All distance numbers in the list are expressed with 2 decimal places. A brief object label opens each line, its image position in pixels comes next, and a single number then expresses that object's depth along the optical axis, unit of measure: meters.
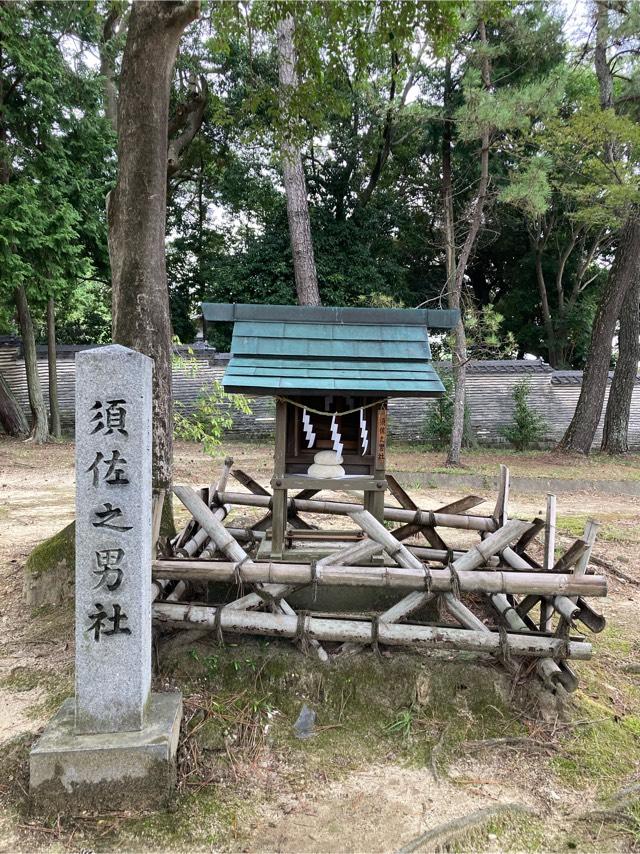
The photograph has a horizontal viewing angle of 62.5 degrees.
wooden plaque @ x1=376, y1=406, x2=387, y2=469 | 4.20
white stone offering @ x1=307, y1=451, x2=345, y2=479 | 4.07
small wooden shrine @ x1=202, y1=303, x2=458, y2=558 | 3.93
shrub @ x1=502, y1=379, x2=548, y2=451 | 15.46
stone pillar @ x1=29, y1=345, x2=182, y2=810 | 2.71
